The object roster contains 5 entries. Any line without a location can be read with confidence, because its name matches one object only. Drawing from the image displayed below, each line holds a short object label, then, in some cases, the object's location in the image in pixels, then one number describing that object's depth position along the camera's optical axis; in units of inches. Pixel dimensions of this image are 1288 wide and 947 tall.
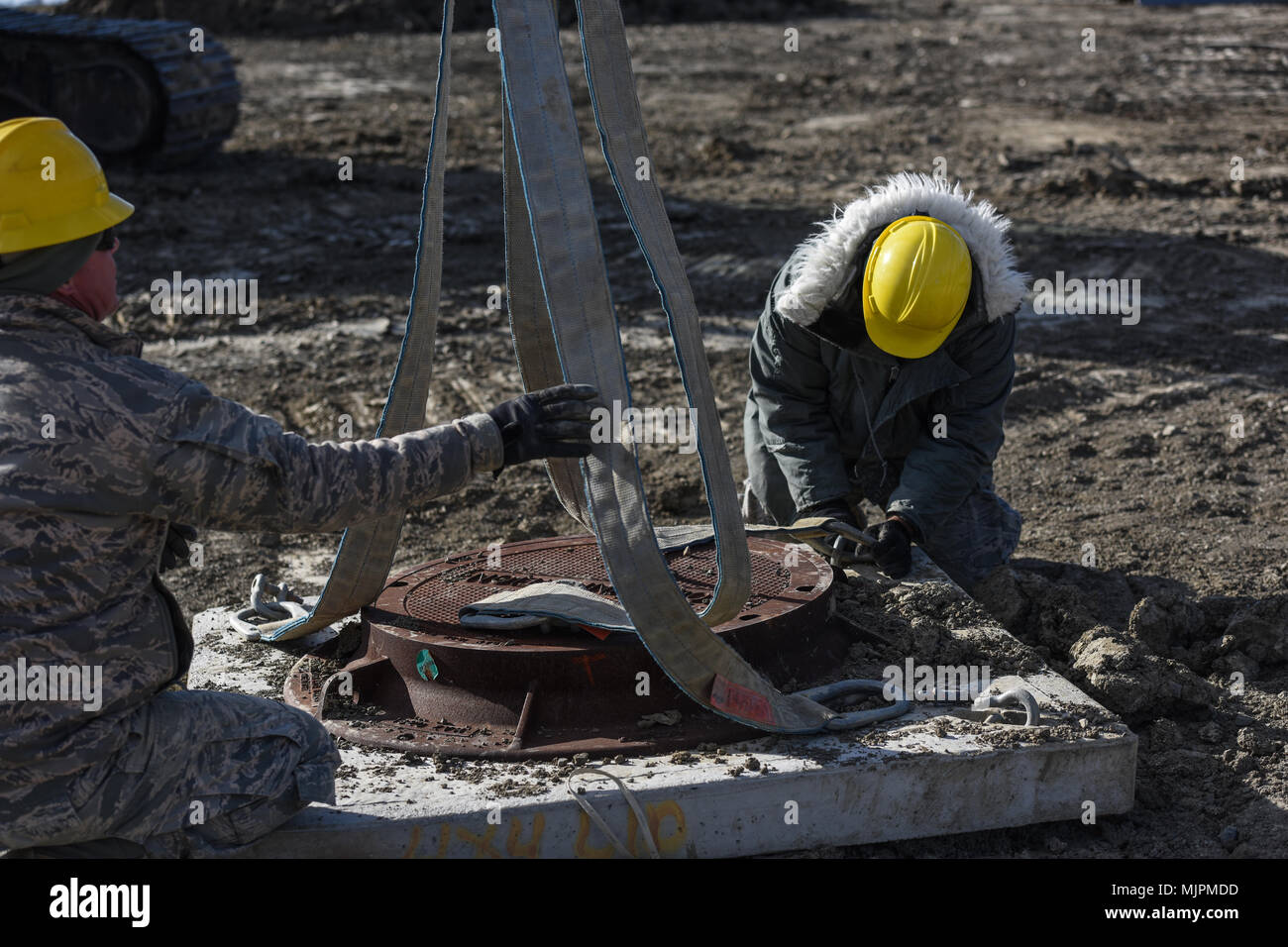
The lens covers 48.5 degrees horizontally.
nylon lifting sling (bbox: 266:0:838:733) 120.9
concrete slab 122.0
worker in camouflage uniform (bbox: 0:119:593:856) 102.2
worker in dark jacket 159.8
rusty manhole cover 134.1
